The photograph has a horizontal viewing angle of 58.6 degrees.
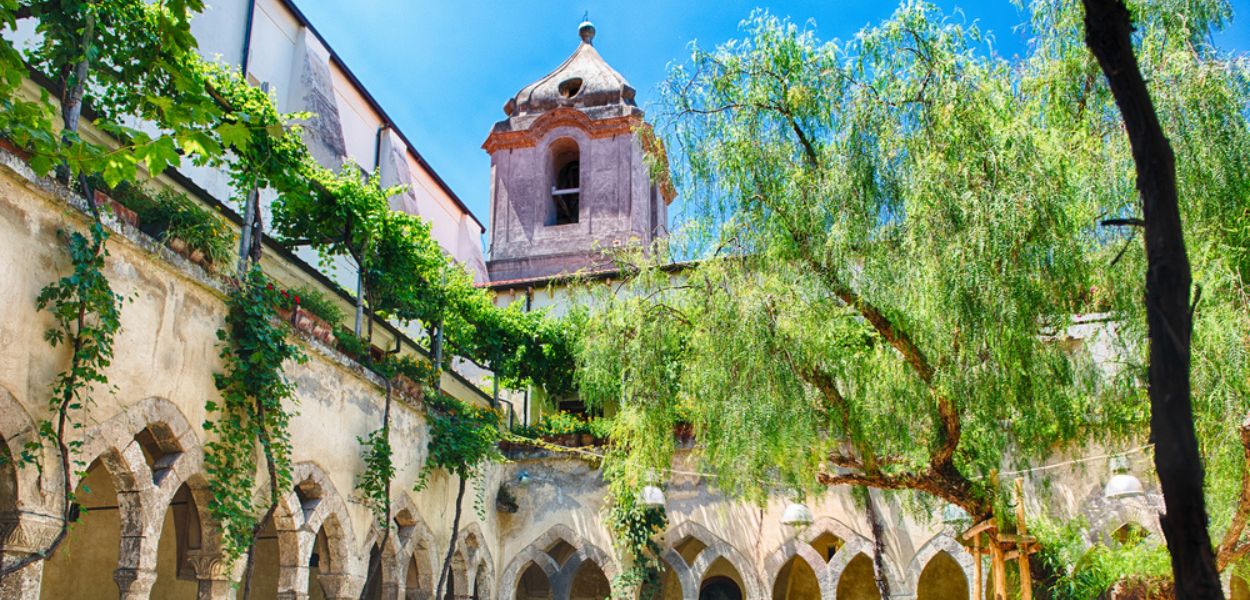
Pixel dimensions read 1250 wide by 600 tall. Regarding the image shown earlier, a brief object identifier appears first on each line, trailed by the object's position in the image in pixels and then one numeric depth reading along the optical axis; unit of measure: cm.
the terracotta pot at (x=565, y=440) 1383
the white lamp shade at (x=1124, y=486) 931
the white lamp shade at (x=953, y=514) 994
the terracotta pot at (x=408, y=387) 1117
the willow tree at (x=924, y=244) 705
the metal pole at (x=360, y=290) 1082
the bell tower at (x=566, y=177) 1923
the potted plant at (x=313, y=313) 938
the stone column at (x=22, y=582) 622
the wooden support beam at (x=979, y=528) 829
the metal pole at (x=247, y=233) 874
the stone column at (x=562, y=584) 1332
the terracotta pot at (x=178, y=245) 783
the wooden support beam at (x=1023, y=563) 823
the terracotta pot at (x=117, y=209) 711
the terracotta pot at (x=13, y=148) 639
